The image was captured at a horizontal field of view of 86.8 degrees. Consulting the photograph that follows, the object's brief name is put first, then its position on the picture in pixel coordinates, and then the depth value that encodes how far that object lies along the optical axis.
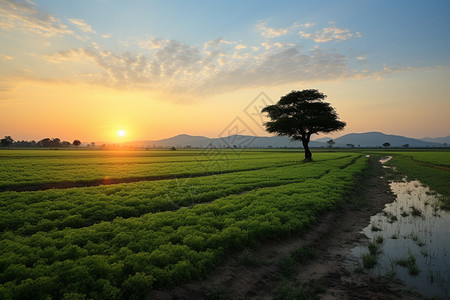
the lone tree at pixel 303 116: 53.88
